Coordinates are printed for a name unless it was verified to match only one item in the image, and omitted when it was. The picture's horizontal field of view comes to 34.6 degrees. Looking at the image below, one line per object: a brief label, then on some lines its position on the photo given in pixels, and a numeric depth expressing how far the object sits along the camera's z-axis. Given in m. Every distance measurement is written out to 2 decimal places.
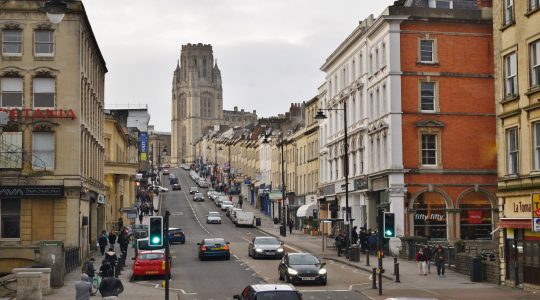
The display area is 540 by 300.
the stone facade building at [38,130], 43.47
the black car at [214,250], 48.09
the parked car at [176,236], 62.07
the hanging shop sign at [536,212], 24.15
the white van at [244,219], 84.12
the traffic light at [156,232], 22.63
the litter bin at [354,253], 46.91
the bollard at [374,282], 32.91
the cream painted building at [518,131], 31.89
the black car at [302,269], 34.91
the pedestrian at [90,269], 29.92
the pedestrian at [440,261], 38.44
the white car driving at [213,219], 86.88
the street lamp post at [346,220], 47.19
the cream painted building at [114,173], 70.56
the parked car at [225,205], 102.32
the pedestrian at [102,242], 49.12
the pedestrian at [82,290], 23.09
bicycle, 33.04
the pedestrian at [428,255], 39.03
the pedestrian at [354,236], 56.17
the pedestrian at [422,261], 38.62
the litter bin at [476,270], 36.25
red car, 38.38
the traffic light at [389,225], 31.25
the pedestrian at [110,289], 23.06
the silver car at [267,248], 48.38
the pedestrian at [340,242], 51.69
